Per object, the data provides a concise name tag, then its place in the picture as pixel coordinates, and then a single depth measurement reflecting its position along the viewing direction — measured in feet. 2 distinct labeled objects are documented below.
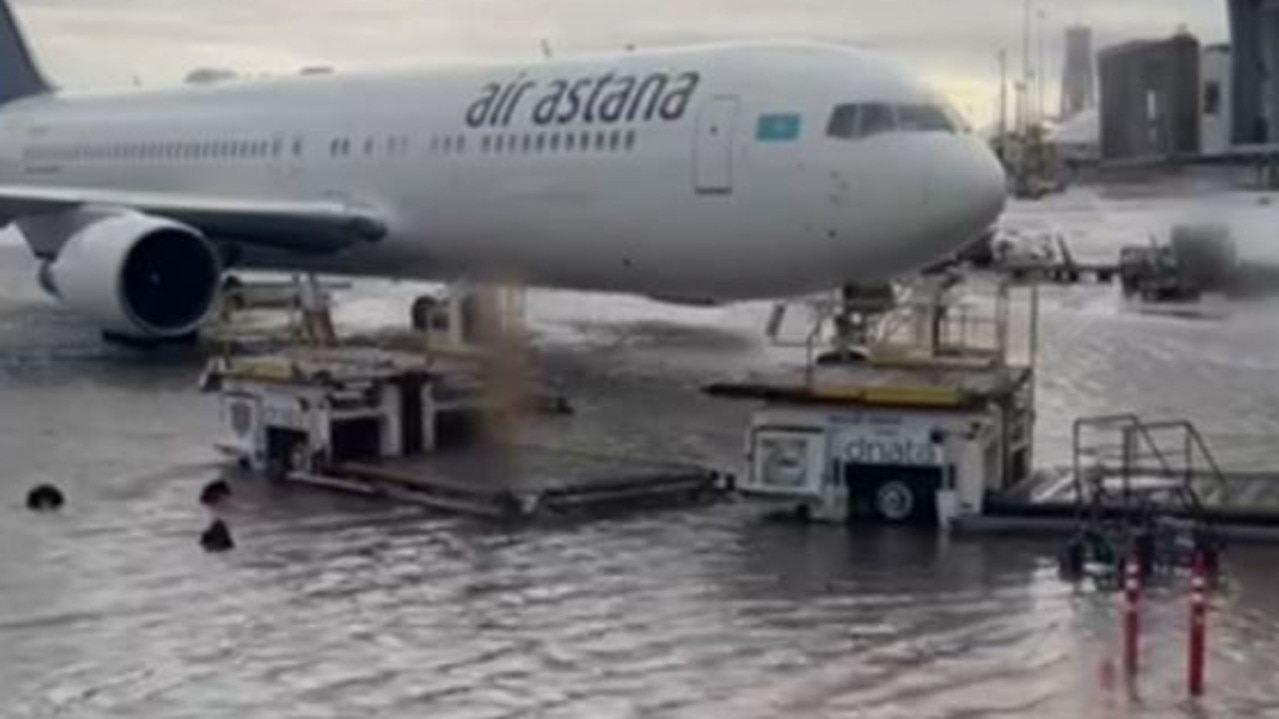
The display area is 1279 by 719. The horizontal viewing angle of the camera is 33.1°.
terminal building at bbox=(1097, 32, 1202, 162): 144.77
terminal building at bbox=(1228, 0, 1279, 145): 127.65
